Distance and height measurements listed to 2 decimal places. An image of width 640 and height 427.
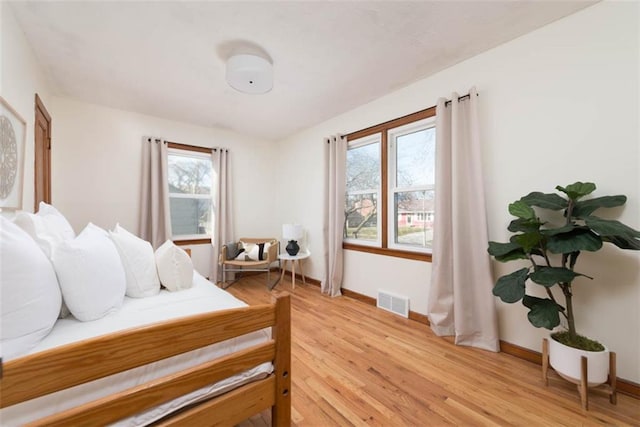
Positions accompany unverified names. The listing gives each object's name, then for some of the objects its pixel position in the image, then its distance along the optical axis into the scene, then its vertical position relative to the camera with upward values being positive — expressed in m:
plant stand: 1.44 -1.02
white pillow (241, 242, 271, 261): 3.81 -0.52
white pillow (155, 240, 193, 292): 1.74 -0.36
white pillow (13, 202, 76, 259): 1.16 -0.04
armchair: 3.70 -0.61
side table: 3.69 -0.61
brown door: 2.34 +0.67
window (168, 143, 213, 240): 3.80 +0.40
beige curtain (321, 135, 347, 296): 3.36 +0.07
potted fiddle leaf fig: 1.43 -0.21
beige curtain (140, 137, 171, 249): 3.41 +0.32
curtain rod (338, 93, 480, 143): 2.23 +1.08
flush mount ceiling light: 2.08 +1.24
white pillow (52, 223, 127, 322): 1.14 -0.29
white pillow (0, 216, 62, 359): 0.87 -0.28
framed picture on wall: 1.58 +0.43
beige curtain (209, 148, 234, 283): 3.93 +0.18
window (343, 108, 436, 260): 2.67 +0.33
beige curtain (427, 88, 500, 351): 2.08 -0.20
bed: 0.74 -0.57
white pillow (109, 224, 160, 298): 1.58 -0.31
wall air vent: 2.70 -0.98
